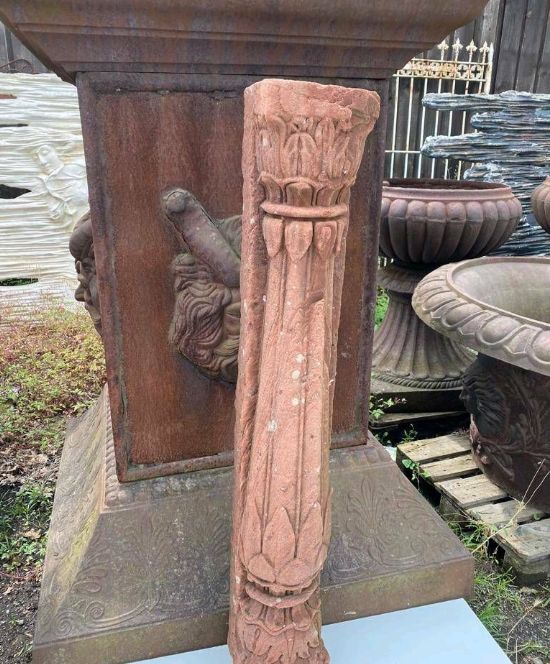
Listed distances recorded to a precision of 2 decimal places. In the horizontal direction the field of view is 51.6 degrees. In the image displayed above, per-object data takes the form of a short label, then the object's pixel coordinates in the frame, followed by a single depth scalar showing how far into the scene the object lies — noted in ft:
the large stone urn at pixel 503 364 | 5.73
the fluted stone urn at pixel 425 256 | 8.64
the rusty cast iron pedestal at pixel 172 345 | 3.52
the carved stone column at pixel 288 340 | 2.67
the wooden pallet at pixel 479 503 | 5.88
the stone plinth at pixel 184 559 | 3.93
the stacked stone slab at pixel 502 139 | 13.30
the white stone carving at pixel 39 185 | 11.82
